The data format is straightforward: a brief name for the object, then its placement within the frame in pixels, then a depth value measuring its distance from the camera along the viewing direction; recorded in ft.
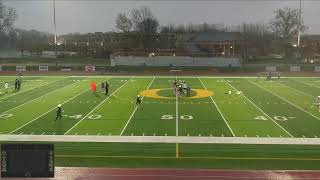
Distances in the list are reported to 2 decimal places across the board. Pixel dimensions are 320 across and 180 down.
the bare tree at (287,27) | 372.79
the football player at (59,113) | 90.36
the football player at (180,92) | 124.04
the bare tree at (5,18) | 366.63
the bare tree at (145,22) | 400.47
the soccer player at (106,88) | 128.25
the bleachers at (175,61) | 248.73
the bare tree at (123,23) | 398.52
